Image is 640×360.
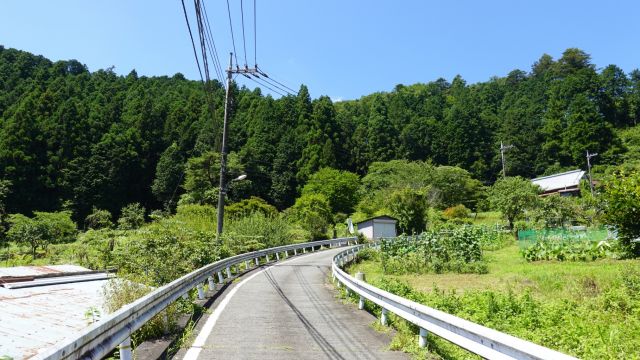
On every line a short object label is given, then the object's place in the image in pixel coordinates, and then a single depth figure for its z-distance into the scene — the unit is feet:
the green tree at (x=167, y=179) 245.35
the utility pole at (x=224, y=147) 80.02
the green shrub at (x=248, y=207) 173.60
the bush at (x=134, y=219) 150.54
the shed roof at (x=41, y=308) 25.21
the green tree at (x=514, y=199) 137.28
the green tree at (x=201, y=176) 209.87
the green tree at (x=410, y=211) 158.30
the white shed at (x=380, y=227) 161.68
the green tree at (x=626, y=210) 69.56
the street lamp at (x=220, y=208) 79.97
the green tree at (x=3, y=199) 157.17
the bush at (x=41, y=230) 127.44
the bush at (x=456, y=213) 193.32
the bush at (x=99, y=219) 182.50
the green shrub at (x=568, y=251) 77.56
